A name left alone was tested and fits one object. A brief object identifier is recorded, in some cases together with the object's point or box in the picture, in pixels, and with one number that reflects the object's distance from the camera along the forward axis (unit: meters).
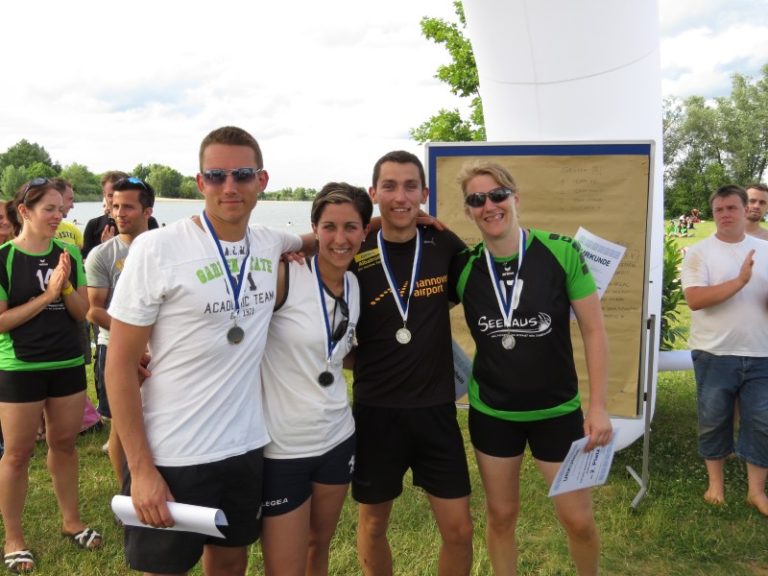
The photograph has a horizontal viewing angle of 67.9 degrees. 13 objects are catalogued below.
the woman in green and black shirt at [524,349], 2.34
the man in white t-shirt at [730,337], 3.80
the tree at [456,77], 13.61
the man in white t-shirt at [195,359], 1.74
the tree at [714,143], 46.44
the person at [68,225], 4.23
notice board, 3.82
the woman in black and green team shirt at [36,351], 3.01
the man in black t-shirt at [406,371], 2.38
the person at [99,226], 4.38
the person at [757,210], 4.62
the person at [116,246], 3.22
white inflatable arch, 4.04
